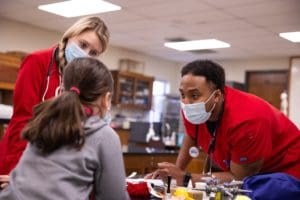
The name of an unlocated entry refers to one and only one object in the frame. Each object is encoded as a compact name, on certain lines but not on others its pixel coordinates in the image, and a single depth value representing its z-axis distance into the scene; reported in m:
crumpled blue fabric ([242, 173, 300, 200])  1.33
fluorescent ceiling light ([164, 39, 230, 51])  6.27
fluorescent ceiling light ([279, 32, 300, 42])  5.45
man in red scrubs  1.56
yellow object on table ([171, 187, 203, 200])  1.29
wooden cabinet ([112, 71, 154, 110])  7.10
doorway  7.41
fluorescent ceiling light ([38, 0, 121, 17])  4.62
